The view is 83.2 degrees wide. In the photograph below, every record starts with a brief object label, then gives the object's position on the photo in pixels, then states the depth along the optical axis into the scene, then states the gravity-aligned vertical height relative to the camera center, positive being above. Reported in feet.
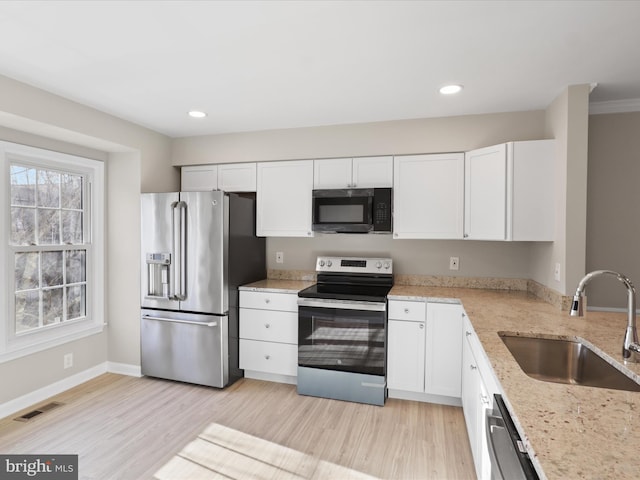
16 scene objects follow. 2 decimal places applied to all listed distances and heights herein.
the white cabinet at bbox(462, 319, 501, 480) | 5.21 -2.78
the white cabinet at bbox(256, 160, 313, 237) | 11.32 +1.11
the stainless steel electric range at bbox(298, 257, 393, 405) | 9.46 -2.98
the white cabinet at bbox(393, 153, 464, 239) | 10.11 +1.09
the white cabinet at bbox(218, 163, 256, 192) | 11.89 +1.87
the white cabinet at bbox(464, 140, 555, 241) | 8.63 +1.08
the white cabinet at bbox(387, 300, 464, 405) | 9.20 -3.01
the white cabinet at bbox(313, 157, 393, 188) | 10.69 +1.86
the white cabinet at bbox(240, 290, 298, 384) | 10.60 -3.04
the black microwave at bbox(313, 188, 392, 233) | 10.56 +0.70
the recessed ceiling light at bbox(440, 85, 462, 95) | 8.06 +3.30
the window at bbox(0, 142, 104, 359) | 9.07 -0.45
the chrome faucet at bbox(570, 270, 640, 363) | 4.91 -1.17
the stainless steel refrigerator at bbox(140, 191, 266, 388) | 10.36 -1.49
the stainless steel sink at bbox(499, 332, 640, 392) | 5.73 -2.06
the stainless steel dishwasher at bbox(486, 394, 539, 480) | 3.28 -2.16
